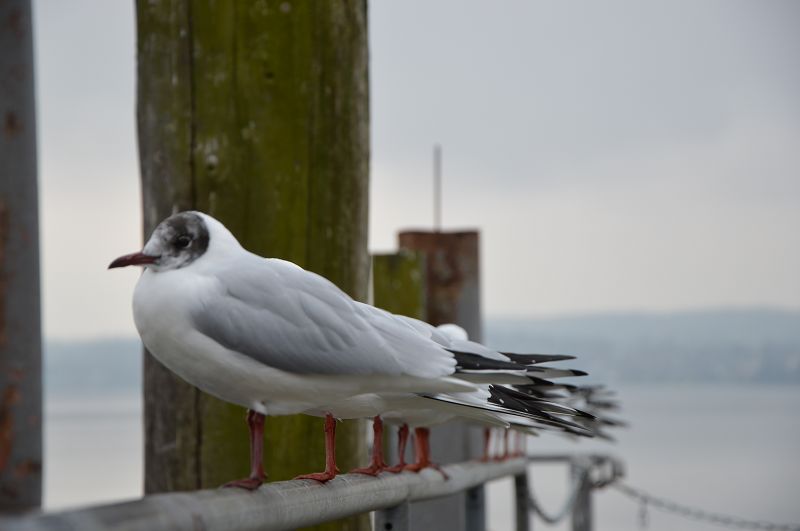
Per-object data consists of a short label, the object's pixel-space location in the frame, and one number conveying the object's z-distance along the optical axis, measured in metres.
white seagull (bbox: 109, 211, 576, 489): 4.82
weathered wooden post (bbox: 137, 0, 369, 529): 6.32
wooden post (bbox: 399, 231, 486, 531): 13.41
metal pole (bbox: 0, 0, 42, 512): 3.31
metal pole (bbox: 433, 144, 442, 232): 13.95
